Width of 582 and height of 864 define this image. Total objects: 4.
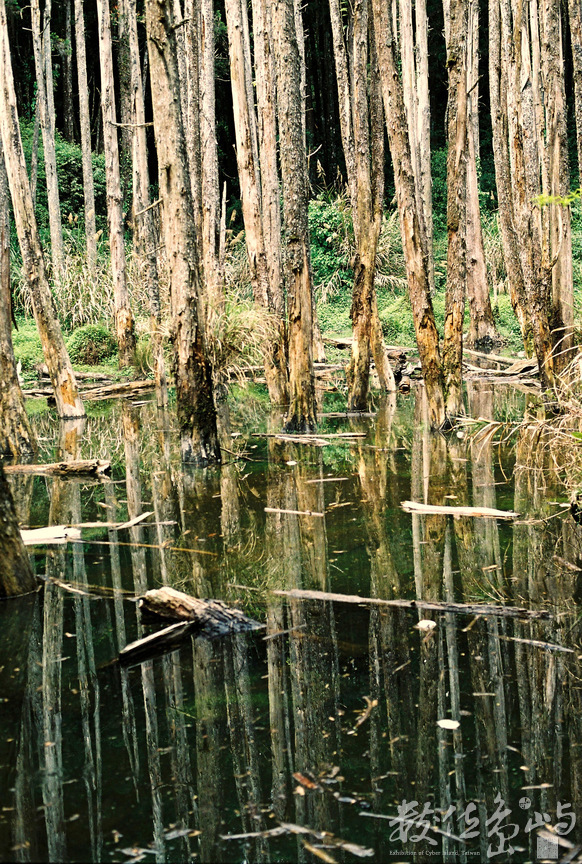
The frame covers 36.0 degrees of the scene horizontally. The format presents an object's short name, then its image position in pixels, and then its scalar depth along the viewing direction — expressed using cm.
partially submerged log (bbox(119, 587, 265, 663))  459
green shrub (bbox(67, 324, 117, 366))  1869
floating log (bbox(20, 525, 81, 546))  636
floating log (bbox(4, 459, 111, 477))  885
